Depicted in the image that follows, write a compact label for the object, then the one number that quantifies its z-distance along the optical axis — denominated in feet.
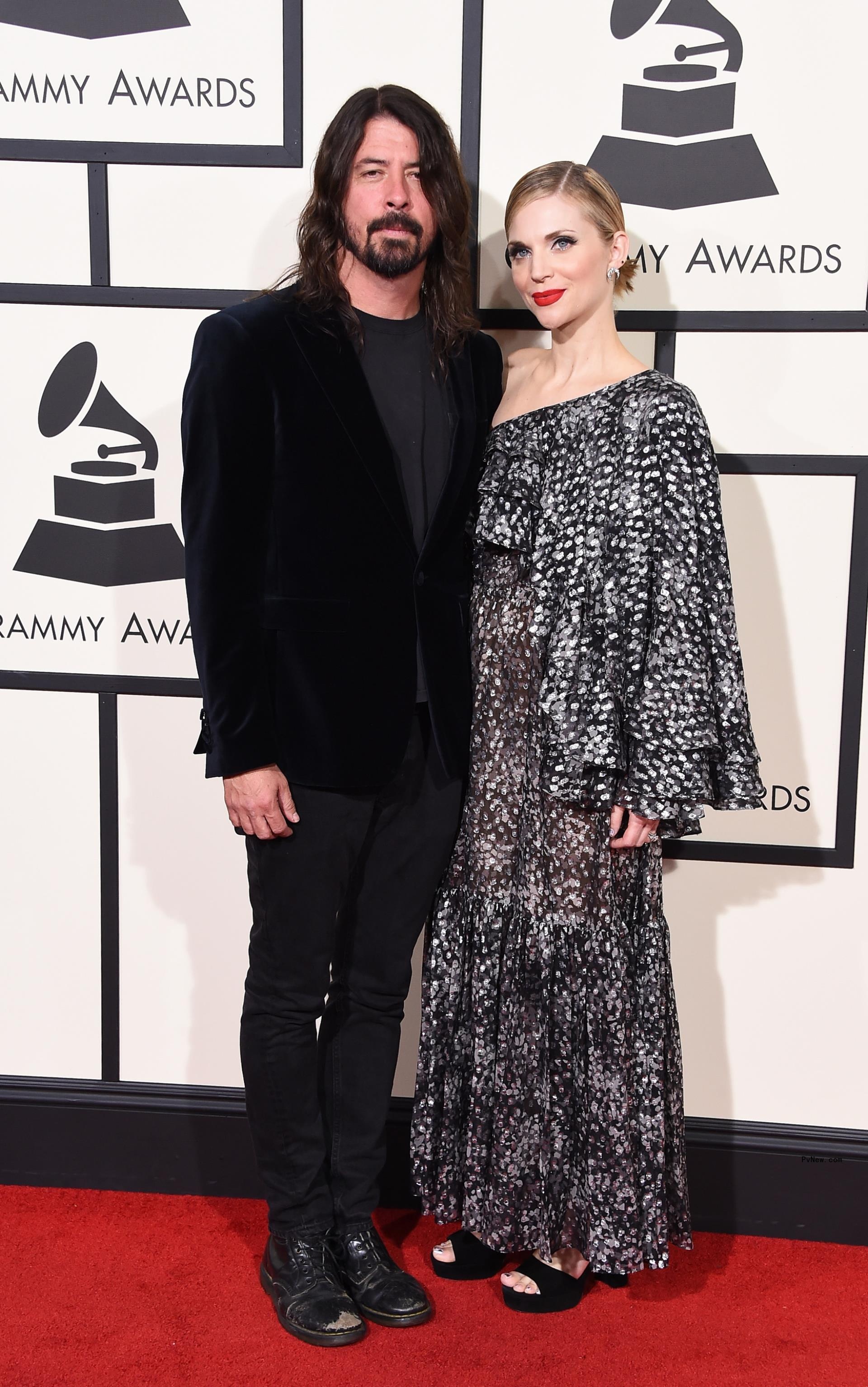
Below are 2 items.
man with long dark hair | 5.77
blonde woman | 5.82
